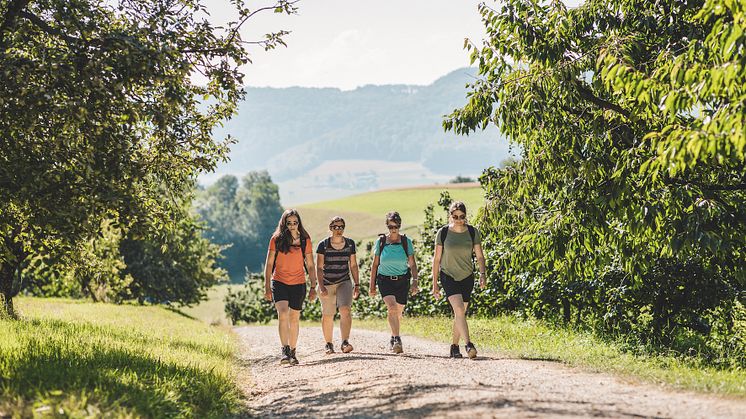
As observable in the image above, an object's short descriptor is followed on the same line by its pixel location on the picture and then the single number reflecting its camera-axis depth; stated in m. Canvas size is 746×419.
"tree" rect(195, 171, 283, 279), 131.88
